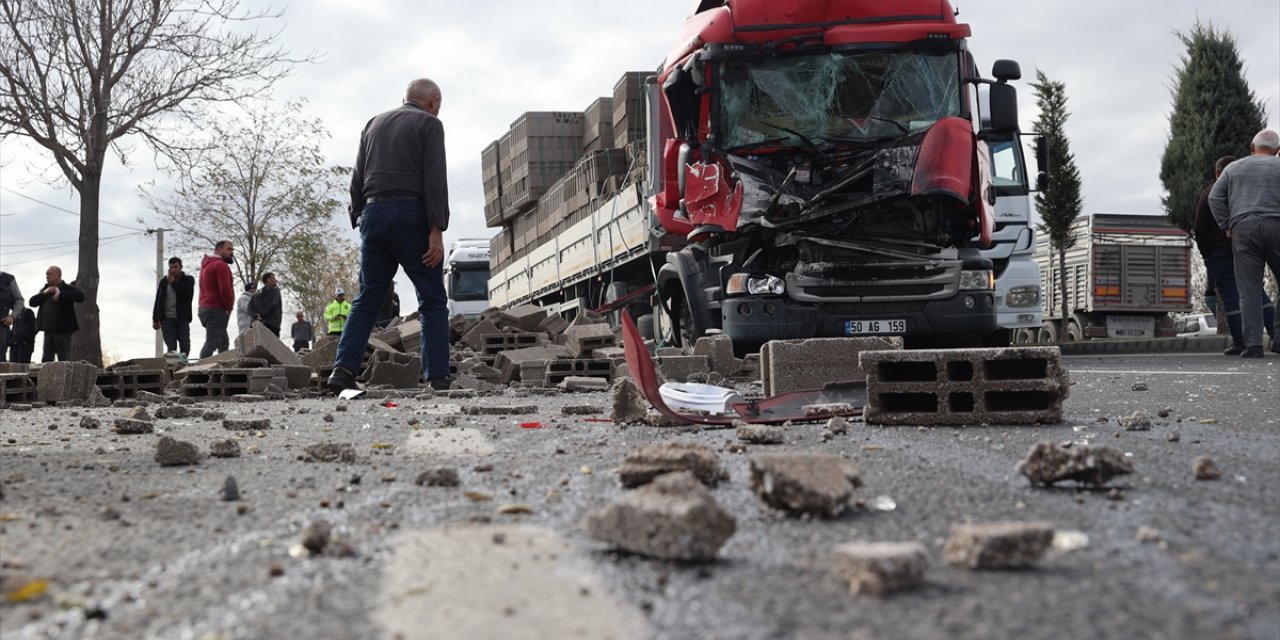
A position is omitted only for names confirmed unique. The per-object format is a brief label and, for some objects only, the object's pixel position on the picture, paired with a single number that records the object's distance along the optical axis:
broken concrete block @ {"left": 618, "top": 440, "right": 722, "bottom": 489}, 3.09
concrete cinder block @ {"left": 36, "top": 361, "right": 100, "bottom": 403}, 9.77
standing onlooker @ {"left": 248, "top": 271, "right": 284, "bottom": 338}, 17.02
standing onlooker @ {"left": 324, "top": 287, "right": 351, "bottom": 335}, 21.38
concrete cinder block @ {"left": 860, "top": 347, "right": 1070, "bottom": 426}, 4.70
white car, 27.56
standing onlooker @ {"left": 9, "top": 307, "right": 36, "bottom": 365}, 16.11
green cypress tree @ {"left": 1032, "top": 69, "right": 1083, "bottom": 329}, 27.58
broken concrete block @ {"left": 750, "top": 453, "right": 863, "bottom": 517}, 2.67
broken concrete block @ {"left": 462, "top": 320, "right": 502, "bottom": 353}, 13.75
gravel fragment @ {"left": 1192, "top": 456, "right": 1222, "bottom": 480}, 3.13
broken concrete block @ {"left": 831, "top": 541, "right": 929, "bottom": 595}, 2.02
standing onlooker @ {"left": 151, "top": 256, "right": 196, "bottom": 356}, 15.32
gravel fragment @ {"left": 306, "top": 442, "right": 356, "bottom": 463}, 3.98
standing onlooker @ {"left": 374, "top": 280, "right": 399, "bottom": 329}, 23.39
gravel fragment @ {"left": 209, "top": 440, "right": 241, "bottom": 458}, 4.21
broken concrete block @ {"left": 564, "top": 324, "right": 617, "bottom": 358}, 11.91
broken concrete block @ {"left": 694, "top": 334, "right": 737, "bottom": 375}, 9.25
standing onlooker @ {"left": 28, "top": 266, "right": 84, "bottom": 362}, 14.27
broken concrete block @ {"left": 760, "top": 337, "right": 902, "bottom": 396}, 6.43
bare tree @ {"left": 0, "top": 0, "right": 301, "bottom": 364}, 18.80
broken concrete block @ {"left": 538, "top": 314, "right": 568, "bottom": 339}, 14.73
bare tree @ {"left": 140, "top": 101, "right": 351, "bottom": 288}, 34.66
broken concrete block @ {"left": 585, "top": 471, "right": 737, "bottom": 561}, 2.26
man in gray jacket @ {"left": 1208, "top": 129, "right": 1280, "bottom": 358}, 10.15
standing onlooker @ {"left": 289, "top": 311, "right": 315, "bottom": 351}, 30.33
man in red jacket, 14.31
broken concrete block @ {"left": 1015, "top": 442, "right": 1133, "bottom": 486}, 2.95
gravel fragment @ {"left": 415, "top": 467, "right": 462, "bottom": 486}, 3.27
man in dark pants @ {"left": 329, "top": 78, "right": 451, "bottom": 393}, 7.57
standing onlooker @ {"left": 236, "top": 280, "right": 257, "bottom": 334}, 17.31
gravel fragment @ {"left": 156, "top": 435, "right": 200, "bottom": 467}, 3.97
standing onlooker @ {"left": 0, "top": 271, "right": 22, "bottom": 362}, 15.78
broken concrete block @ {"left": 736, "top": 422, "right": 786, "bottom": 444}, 4.20
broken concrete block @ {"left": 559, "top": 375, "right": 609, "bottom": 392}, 8.79
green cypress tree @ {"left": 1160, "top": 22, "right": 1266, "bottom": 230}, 30.20
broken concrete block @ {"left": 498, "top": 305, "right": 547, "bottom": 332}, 14.32
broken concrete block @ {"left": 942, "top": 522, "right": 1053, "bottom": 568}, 2.18
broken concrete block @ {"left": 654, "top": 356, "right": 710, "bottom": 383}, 8.95
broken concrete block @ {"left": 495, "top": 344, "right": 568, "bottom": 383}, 10.87
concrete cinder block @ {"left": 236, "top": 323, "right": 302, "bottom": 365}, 10.74
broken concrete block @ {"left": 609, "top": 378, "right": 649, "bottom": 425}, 5.16
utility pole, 39.16
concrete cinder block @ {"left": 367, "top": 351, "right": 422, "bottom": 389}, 9.55
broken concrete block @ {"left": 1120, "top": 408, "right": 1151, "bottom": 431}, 4.54
